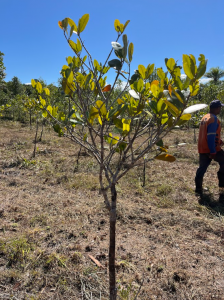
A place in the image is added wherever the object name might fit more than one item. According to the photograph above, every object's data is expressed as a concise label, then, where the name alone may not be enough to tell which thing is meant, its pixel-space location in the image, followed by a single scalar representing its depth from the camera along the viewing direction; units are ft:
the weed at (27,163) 17.26
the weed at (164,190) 12.65
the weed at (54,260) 6.55
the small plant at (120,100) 3.02
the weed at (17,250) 6.70
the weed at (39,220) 8.98
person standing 11.02
